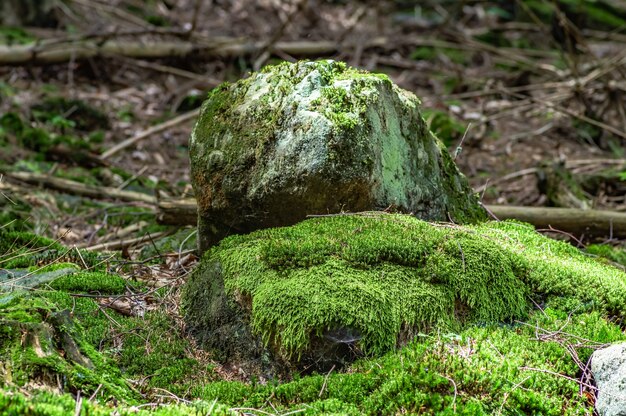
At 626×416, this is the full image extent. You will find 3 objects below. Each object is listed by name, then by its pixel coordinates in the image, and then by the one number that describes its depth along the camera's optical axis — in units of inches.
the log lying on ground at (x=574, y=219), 498.3
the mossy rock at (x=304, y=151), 322.3
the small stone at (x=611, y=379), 237.1
